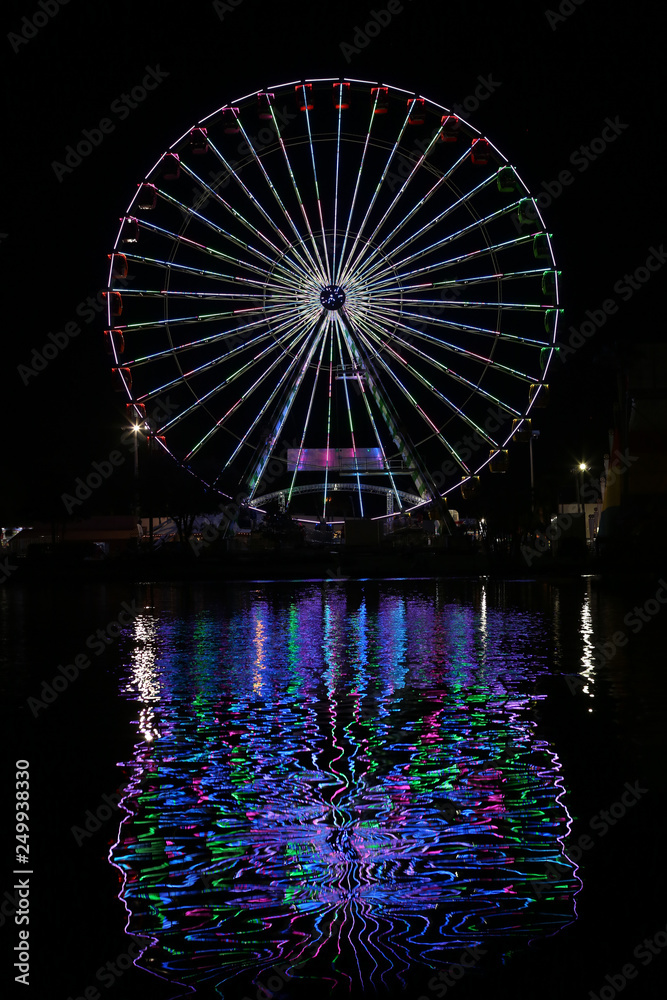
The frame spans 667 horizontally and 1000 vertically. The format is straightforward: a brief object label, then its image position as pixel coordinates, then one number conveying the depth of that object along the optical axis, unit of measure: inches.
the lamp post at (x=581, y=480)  2796.5
